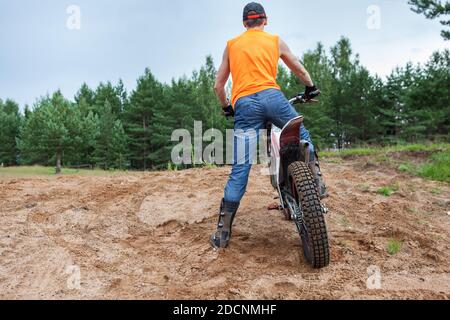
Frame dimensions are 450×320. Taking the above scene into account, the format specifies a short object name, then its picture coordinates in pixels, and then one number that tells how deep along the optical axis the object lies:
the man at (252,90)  3.23
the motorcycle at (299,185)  2.75
